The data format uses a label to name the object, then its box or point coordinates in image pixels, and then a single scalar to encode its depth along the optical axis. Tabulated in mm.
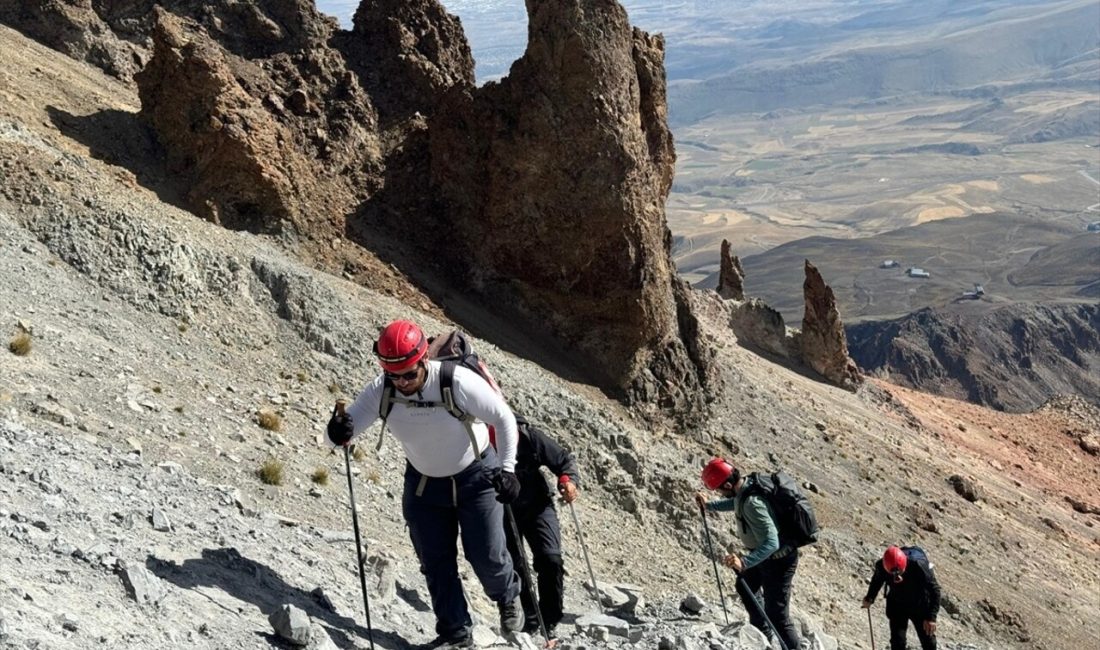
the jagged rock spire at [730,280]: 52312
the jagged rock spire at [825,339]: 45562
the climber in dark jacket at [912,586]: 13734
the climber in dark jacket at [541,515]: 9609
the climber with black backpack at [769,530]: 10984
